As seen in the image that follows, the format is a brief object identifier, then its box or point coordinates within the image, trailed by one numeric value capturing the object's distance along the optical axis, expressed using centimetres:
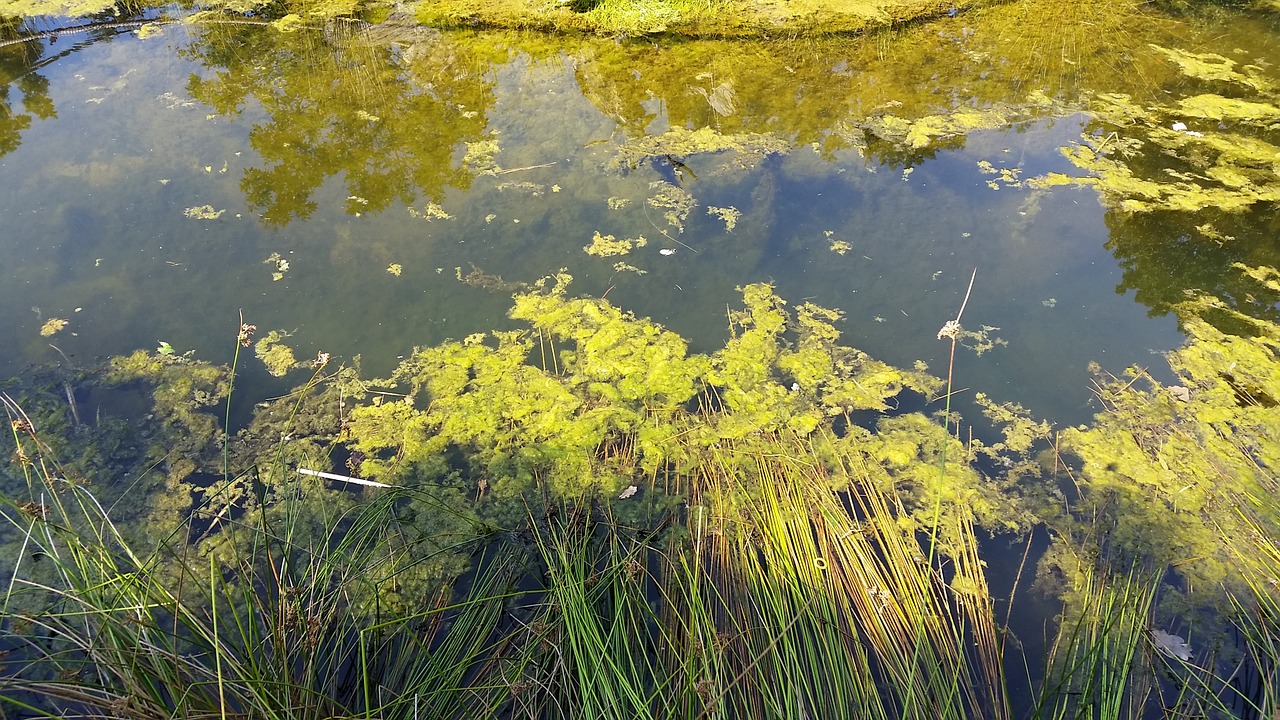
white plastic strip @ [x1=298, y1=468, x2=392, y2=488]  220
